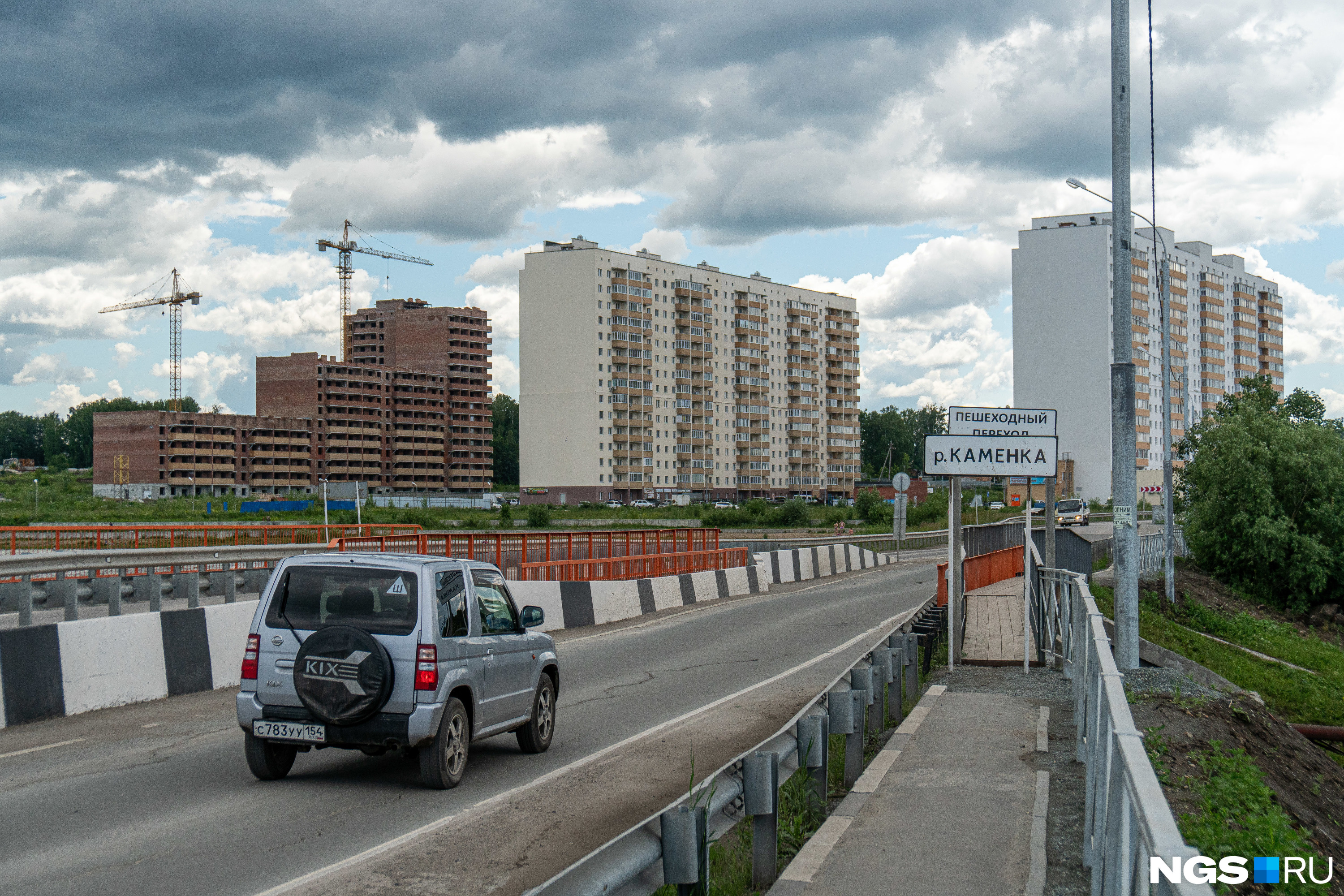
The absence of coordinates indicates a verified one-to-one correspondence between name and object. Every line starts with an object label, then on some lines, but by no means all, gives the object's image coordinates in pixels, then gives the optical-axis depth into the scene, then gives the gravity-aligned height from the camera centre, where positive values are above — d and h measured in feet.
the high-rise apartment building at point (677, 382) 424.87 +37.28
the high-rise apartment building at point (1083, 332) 386.32 +48.67
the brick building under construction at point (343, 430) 494.18 +21.23
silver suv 26.63 -4.56
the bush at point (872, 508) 257.55 -8.46
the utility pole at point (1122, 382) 47.50 +3.77
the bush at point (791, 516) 277.03 -10.84
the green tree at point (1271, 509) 139.03 -5.14
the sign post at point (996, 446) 47.88 +1.00
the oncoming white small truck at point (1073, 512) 243.40 -9.57
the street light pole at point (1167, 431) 110.63 +4.05
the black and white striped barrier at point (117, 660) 35.76 -6.35
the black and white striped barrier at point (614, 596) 68.08 -8.52
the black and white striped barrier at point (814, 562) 109.70 -9.74
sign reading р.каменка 47.85 +0.62
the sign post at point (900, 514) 151.33 -6.02
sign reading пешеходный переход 48.78 +2.06
